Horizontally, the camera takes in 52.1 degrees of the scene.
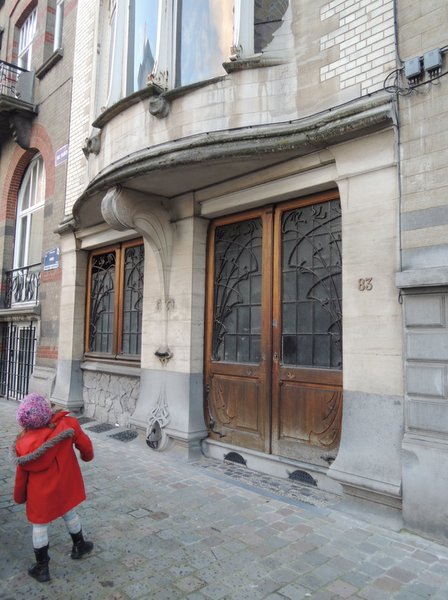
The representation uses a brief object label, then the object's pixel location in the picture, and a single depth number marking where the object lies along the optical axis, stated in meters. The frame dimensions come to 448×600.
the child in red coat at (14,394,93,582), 3.06
